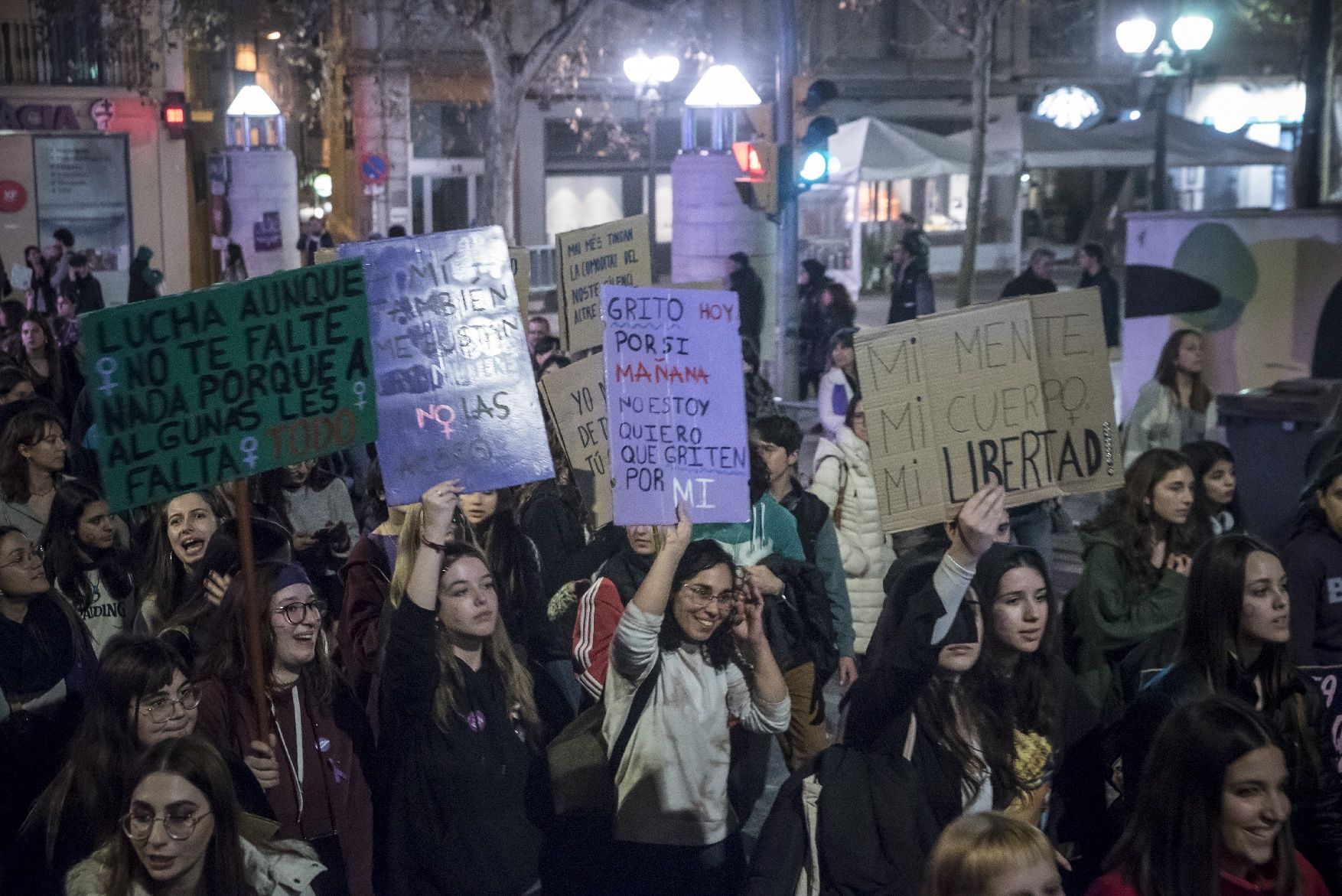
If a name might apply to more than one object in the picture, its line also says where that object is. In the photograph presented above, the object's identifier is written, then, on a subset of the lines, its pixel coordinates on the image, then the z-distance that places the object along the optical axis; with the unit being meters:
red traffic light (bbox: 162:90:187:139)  30.06
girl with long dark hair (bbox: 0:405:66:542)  6.92
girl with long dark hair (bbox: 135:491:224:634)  5.77
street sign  30.58
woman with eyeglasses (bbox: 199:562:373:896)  4.45
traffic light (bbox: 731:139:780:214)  15.78
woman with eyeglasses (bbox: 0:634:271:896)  3.84
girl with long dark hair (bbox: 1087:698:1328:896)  3.46
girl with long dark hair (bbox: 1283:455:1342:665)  5.52
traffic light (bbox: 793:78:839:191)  15.42
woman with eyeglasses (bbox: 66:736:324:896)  3.52
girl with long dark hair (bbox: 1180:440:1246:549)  6.66
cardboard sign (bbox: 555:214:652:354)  7.87
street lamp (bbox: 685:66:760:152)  17.77
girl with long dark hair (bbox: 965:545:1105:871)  4.26
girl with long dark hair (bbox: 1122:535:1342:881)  4.33
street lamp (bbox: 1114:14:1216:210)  15.33
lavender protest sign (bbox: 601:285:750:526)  5.11
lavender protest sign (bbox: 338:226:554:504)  5.14
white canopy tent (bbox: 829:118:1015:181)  27.61
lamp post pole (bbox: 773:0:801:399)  15.95
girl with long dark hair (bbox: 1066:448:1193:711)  5.82
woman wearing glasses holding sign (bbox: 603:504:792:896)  4.57
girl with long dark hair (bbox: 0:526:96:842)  4.91
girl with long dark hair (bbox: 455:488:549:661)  5.86
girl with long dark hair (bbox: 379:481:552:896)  4.41
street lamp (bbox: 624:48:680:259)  29.23
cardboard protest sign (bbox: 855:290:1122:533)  4.68
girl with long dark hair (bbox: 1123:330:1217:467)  8.98
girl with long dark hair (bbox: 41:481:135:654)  6.13
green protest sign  4.39
